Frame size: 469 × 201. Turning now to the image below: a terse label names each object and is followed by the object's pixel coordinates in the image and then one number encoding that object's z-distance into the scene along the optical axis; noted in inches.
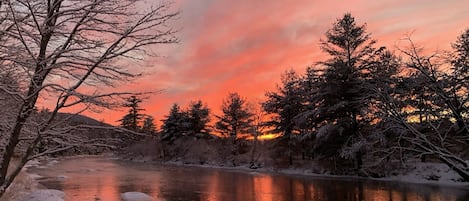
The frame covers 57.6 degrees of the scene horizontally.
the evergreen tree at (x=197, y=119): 2778.1
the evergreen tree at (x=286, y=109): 1765.5
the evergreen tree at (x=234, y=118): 2404.0
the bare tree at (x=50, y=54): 203.2
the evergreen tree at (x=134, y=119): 3594.0
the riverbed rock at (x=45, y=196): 673.6
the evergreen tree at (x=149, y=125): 3819.6
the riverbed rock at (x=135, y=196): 775.5
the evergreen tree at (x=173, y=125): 2792.8
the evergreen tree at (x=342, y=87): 1332.4
